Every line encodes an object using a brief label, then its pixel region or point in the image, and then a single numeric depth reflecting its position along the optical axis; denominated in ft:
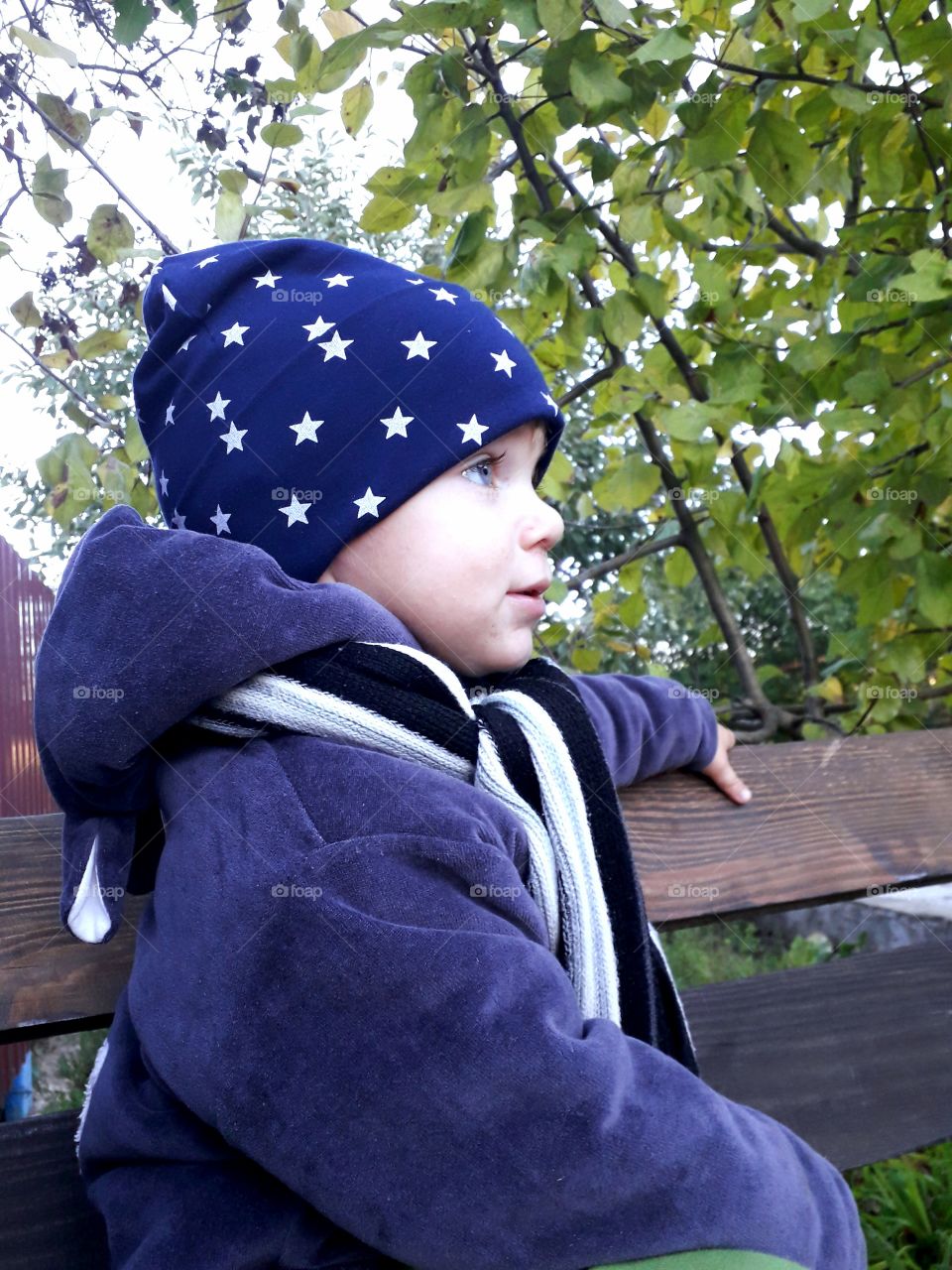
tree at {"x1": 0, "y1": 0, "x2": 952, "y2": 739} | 5.76
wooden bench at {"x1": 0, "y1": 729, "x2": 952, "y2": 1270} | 4.51
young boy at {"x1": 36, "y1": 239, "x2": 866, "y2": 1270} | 2.72
